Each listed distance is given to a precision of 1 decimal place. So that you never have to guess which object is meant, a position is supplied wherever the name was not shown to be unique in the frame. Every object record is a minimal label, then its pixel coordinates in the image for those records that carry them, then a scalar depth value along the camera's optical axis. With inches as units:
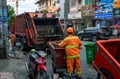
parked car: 552.9
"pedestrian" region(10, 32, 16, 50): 390.0
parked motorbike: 168.1
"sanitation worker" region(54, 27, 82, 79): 181.1
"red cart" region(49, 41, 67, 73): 191.9
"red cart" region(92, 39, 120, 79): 138.0
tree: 816.9
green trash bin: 252.7
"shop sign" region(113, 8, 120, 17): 663.6
